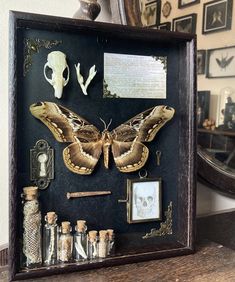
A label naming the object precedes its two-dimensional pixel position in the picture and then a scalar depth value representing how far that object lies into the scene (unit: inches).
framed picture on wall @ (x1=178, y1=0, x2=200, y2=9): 39.0
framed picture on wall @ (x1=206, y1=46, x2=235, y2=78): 40.6
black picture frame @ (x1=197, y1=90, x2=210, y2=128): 40.4
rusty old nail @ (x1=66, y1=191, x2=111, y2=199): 28.5
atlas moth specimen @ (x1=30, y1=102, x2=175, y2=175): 27.2
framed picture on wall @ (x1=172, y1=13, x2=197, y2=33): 38.5
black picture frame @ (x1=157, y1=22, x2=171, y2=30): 37.3
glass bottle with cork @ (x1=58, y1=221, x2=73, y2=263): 27.2
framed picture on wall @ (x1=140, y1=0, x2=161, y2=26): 36.0
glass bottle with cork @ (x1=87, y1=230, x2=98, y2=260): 27.9
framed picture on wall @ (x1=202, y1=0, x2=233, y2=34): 40.4
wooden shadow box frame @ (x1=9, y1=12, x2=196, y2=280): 25.8
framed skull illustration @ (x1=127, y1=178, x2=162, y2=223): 30.5
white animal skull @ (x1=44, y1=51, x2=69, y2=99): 27.0
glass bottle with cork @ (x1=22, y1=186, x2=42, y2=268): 26.1
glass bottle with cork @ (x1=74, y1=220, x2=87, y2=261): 27.8
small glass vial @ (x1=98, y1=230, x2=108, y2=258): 28.0
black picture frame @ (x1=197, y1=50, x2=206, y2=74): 40.3
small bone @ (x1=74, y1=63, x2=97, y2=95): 28.0
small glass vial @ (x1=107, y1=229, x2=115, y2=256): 28.5
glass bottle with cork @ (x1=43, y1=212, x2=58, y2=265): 27.1
